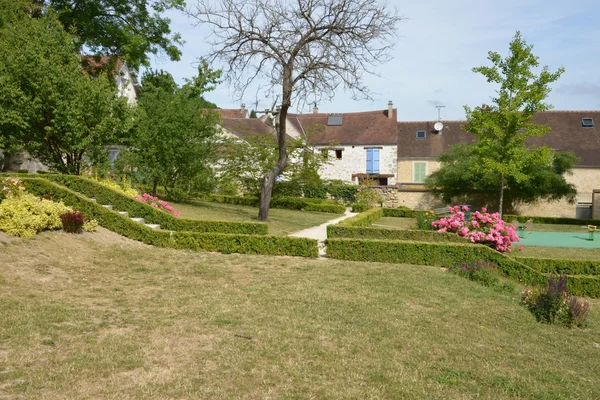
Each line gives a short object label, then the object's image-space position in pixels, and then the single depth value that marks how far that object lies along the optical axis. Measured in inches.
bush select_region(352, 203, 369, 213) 1279.5
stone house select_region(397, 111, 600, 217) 1439.5
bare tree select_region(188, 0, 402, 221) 768.3
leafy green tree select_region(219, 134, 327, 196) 1206.3
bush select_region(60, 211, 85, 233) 490.6
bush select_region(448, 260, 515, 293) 449.4
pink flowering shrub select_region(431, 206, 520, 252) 592.1
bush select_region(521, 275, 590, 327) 347.6
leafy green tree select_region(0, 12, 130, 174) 650.8
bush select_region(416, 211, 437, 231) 740.3
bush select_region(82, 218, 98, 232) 518.5
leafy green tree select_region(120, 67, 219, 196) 834.8
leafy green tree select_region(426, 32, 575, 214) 1077.1
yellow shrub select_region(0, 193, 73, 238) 437.4
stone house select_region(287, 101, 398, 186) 1739.7
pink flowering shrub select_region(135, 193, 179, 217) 649.0
